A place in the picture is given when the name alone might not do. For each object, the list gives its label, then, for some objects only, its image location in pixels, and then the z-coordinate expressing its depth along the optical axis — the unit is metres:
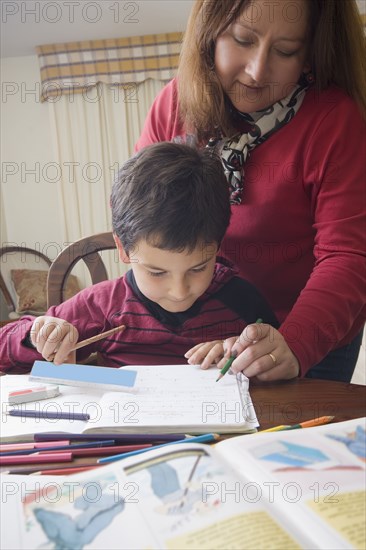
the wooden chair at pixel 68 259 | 1.32
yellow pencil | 0.62
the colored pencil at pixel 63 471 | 0.54
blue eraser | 0.77
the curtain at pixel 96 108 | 3.56
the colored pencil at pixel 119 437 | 0.62
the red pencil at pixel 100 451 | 0.59
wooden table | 0.69
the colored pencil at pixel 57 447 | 0.59
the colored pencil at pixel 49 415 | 0.68
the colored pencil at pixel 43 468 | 0.55
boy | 0.91
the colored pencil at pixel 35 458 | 0.57
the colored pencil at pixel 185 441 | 0.57
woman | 0.93
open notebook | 0.64
